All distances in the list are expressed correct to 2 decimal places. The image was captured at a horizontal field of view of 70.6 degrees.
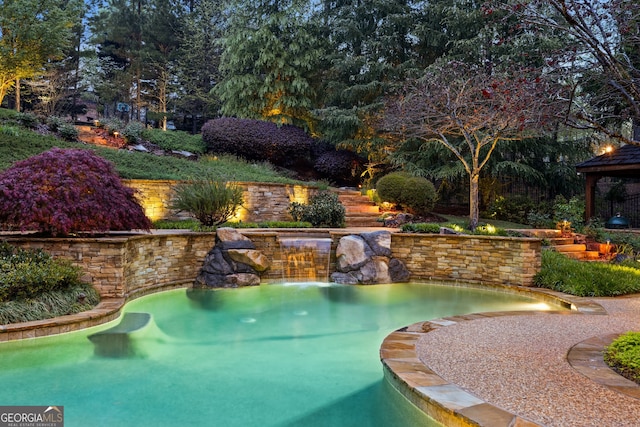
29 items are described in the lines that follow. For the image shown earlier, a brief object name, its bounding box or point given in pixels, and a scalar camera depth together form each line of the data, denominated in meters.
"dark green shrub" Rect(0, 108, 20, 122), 13.91
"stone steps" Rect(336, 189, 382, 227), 11.85
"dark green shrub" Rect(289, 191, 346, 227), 10.80
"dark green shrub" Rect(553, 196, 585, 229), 11.26
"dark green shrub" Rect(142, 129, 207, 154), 16.27
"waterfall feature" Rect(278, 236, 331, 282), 8.70
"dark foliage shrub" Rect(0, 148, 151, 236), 6.05
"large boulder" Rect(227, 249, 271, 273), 8.35
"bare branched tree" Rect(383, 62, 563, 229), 9.92
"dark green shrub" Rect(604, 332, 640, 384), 3.41
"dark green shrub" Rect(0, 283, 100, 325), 5.10
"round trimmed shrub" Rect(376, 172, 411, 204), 12.70
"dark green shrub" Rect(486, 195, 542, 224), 14.12
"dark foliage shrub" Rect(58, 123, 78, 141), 13.82
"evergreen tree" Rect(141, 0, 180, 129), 23.62
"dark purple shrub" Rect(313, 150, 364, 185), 16.88
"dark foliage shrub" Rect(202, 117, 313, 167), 15.98
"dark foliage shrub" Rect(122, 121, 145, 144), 15.47
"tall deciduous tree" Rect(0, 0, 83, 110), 15.23
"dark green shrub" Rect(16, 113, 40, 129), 14.05
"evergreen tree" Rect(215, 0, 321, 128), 17.62
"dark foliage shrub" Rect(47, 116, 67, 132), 14.51
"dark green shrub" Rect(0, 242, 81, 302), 5.31
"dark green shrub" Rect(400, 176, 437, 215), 12.60
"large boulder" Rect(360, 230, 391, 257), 8.70
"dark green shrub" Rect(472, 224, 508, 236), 9.05
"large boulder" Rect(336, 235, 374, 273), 8.59
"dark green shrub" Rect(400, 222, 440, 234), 9.21
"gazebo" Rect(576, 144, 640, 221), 11.68
